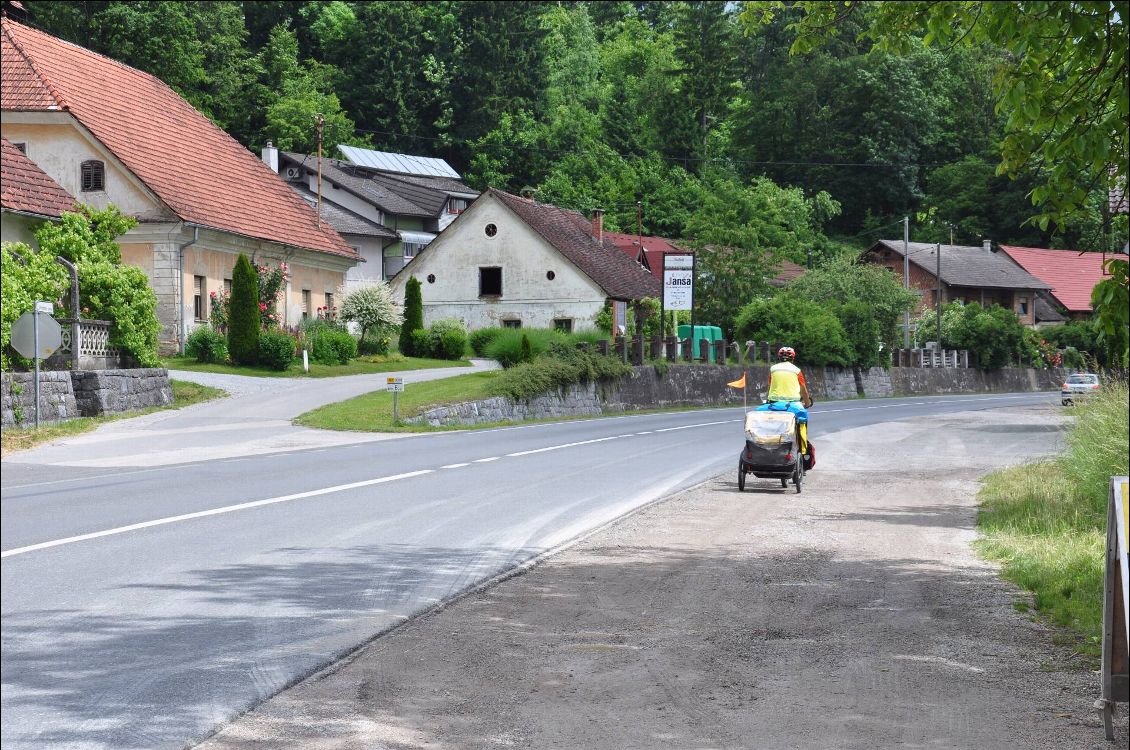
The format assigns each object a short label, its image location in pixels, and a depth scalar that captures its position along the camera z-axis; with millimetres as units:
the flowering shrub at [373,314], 48000
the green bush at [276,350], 38794
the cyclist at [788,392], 17812
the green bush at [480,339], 53562
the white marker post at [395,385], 27453
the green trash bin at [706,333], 55059
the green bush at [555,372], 35531
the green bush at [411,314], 50719
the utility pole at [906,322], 71356
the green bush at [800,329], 58625
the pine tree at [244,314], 38625
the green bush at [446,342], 49906
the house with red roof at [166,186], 40312
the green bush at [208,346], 39594
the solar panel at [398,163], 87688
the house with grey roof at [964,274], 93500
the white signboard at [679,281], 47562
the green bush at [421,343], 50250
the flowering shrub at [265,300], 41750
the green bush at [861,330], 63000
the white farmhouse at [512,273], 63094
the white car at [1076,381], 53081
